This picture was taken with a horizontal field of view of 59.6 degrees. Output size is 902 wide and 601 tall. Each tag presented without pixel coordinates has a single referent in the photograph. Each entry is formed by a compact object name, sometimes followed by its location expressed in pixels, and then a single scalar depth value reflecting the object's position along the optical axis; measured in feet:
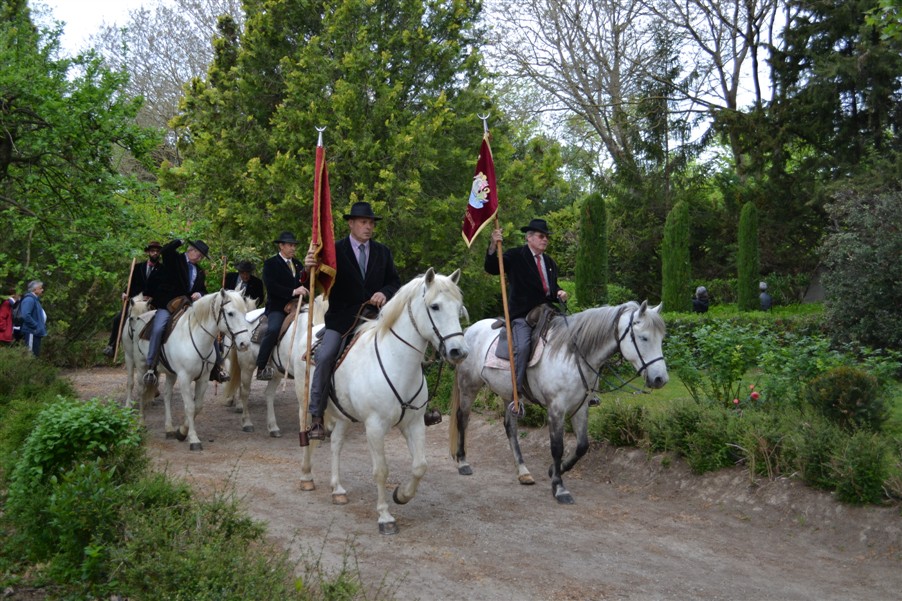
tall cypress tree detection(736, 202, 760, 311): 90.74
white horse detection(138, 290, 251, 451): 35.53
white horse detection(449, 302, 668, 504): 26.25
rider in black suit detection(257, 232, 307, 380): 38.22
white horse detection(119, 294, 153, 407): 41.50
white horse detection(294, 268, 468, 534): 23.29
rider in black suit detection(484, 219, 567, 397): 30.07
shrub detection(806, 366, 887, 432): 27.68
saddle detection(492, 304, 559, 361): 29.73
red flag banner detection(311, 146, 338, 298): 25.36
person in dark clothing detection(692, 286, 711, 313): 84.84
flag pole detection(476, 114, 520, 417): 28.40
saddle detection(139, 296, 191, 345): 37.60
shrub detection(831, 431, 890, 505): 24.14
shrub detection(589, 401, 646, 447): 32.50
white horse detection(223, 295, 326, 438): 35.14
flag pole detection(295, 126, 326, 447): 25.32
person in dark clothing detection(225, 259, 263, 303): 46.50
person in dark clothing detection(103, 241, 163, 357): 39.92
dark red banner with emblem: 29.04
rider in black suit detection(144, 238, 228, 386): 38.14
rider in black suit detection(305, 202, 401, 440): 26.11
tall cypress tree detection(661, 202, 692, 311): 89.81
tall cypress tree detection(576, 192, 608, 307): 80.43
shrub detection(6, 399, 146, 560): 19.57
